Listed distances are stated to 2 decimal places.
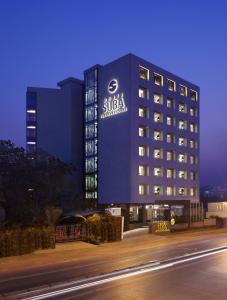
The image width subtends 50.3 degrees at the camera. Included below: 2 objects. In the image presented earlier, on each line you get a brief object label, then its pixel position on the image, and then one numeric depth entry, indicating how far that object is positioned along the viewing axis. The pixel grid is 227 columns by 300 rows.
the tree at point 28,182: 23.52
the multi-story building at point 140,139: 38.18
